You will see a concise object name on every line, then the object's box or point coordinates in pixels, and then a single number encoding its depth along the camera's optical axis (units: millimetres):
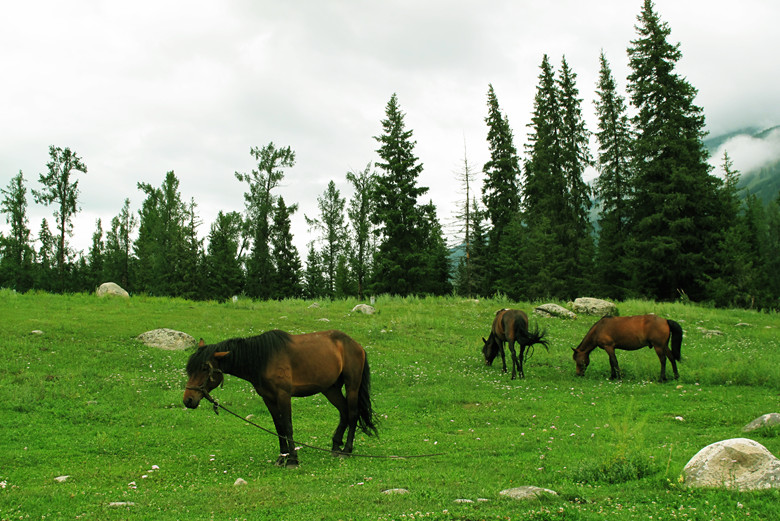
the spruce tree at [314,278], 67769
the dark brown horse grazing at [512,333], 17406
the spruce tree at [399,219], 48406
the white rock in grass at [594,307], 29250
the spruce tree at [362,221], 58000
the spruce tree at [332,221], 61625
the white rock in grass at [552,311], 28145
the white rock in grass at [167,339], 18469
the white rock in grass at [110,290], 31938
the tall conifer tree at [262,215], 58688
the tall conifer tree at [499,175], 58688
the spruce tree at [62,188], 52875
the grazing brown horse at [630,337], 16500
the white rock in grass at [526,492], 5749
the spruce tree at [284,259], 61656
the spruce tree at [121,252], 74062
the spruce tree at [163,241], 61938
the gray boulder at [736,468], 5504
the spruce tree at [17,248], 66875
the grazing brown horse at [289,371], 8305
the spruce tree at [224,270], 60812
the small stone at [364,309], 29250
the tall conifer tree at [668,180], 38594
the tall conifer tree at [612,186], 47812
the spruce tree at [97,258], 77625
